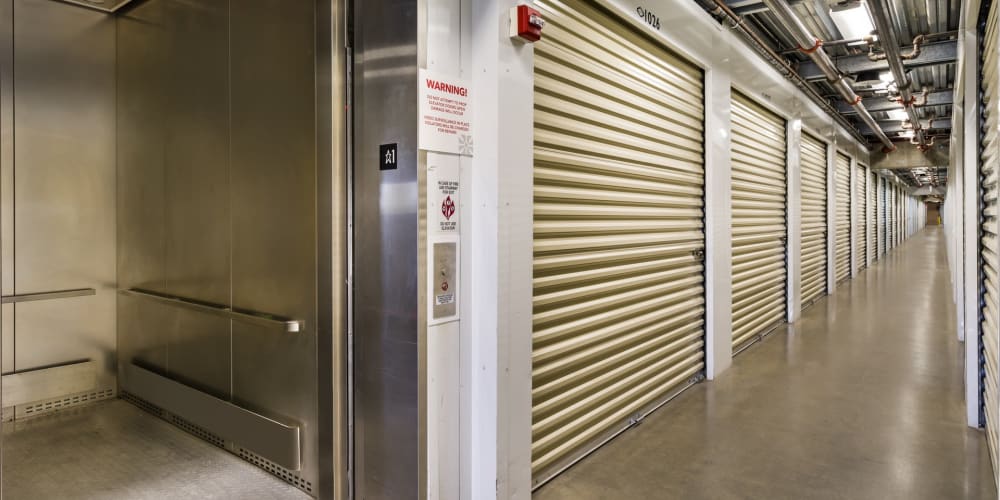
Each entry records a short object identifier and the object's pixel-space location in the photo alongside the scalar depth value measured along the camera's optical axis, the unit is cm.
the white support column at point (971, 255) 402
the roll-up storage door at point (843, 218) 1229
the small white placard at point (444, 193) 258
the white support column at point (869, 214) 1574
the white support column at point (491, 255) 271
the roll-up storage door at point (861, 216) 1407
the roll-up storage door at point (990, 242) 314
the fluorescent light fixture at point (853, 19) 524
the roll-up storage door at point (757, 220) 618
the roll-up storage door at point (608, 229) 334
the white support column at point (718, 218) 517
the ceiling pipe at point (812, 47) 489
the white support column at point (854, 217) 1334
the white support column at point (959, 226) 610
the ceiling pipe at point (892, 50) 520
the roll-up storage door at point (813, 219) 929
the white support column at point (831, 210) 1066
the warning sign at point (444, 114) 251
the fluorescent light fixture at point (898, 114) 1147
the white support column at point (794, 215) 800
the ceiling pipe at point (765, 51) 500
